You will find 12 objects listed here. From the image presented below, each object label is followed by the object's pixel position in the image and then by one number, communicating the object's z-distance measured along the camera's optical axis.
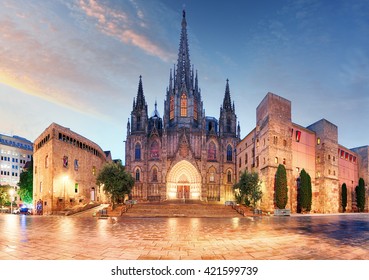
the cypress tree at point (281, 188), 30.23
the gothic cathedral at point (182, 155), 51.00
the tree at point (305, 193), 33.25
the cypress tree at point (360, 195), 44.16
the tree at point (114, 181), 32.06
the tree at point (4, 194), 50.89
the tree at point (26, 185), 46.37
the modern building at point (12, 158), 78.69
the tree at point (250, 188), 31.47
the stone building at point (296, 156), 31.91
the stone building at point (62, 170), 30.95
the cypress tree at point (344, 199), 41.29
